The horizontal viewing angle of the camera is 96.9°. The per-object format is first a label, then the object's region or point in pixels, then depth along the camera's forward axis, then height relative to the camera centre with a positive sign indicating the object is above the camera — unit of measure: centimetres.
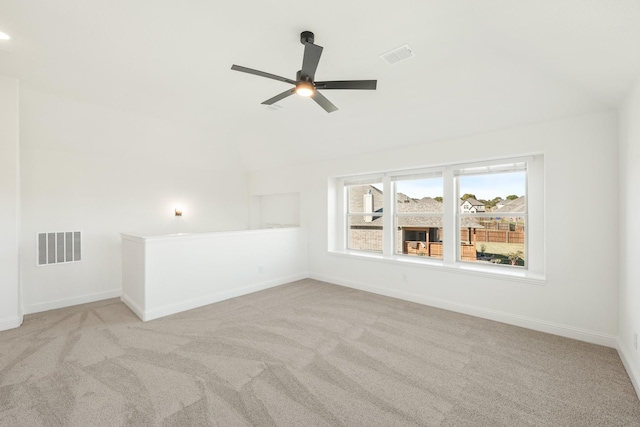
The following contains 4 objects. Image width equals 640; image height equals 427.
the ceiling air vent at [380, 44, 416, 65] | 270 +159
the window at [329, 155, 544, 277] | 379 +0
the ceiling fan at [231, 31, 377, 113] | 236 +123
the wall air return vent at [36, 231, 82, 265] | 418 -48
